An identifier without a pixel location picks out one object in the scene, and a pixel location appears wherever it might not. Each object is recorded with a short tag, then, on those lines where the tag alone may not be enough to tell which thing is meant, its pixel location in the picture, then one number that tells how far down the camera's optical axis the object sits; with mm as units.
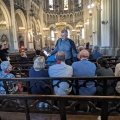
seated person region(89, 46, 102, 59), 7574
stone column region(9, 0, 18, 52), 18453
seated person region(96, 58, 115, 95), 3211
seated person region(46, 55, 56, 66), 5055
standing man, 4594
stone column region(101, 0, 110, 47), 11038
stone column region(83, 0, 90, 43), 27855
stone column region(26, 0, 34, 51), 23250
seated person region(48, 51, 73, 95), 2955
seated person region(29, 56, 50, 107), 3043
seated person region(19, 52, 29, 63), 7998
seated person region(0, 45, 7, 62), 6591
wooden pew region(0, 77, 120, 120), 1739
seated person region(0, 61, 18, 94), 3375
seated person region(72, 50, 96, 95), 3014
